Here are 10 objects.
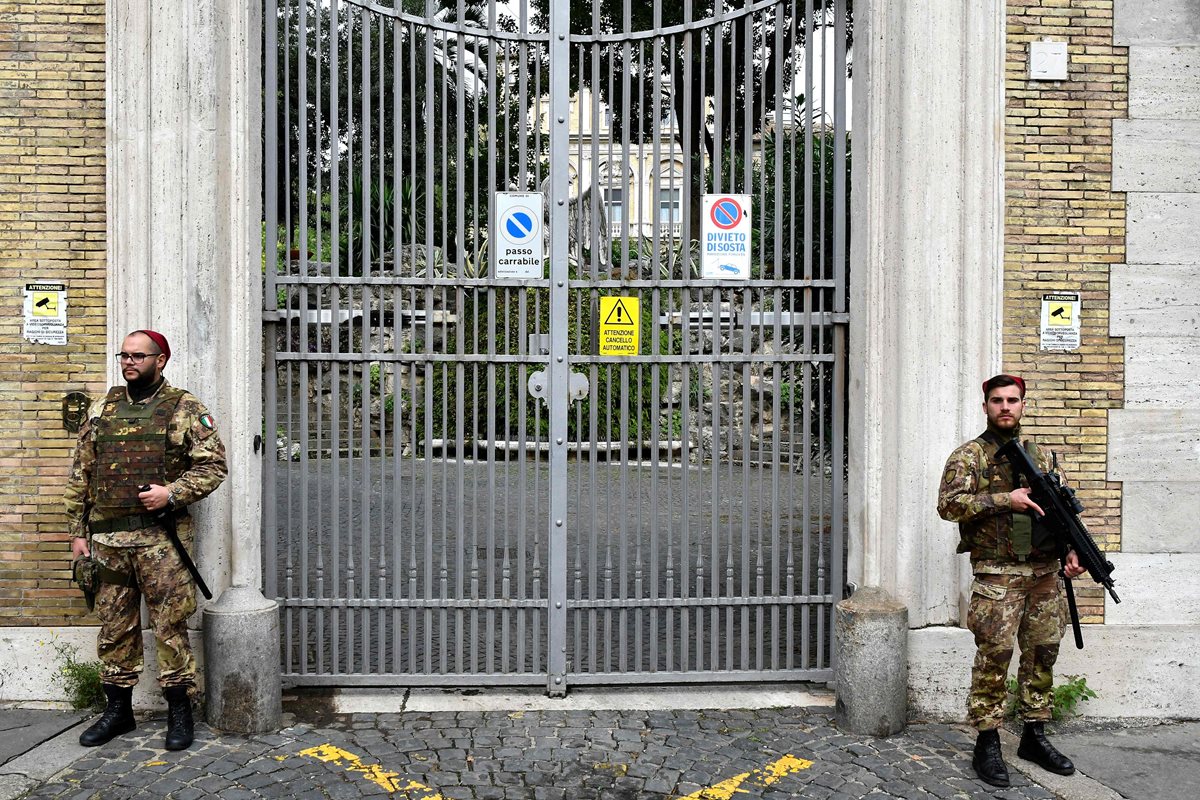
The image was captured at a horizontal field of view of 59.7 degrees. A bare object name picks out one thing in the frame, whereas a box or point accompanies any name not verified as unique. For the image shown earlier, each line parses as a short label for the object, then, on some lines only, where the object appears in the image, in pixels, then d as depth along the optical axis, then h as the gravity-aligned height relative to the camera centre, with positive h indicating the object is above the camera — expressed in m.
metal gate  5.66 +0.32
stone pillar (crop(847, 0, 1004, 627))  5.45 +0.59
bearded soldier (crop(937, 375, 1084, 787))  4.69 -0.96
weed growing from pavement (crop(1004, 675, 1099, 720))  5.50 -1.75
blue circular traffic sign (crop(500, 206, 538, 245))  5.75 +0.78
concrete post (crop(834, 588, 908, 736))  5.31 -1.55
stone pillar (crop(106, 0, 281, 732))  5.32 +0.74
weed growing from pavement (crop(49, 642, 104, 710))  5.43 -1.63
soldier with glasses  4.94 -0.68
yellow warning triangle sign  5.77 +0.28
